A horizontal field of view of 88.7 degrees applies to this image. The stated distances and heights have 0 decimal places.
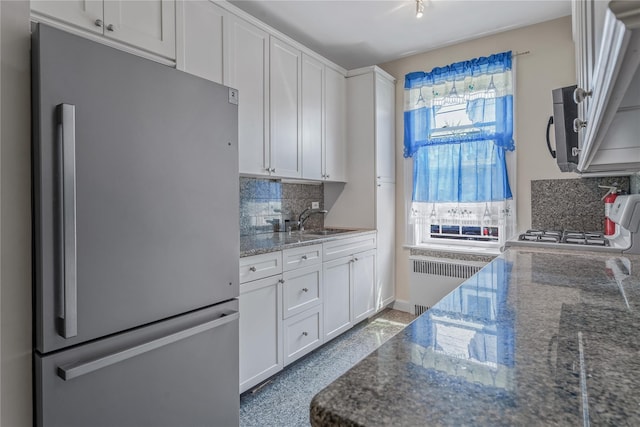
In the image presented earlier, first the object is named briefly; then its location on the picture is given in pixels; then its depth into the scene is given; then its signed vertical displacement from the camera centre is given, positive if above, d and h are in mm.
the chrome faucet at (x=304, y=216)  3162 -56
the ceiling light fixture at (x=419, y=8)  2421 +1526
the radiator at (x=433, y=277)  3050 -650
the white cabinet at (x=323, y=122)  2824 +820
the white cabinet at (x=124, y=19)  1385 +901
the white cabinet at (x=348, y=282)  2611 -633
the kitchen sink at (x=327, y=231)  3049 -205
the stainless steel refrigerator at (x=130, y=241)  1025 -111
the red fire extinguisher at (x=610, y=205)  2083 +26
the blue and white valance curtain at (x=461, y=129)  2932 +775
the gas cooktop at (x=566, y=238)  1861 -177
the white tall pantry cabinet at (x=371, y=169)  3209 +409
